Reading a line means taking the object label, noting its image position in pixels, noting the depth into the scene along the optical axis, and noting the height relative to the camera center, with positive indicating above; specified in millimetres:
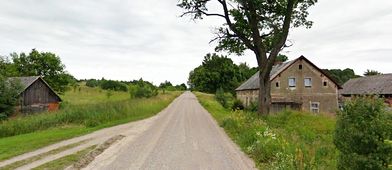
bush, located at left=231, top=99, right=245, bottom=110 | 48688 -1812
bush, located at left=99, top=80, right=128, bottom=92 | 96306 +2459
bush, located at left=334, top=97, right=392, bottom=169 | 6555 -855
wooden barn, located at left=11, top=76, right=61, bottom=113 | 46562 -155
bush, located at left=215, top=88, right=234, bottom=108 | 53219 -1120
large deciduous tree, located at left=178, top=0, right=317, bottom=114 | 22703 +4594
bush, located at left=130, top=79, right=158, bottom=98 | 54906 +561
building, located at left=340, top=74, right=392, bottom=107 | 39366 +681
